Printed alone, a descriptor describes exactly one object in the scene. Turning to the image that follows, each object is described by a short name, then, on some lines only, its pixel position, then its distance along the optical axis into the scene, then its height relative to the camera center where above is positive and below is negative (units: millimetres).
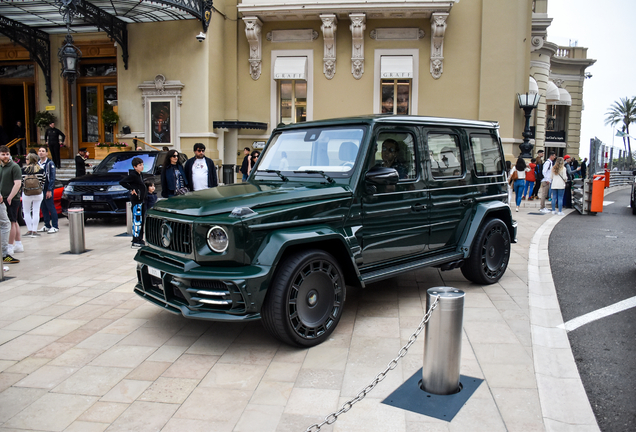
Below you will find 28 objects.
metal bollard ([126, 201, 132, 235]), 10570 -1353
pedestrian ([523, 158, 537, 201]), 18219 -619
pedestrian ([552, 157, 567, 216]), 15211 -794
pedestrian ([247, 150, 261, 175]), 13738 -140
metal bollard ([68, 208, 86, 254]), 8695 -1382
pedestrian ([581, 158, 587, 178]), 25059 -680
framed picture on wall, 19781 +1173
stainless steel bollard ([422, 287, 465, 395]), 3428 -1290
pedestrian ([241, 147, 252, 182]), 14086 -345
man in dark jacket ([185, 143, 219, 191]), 9352 -348
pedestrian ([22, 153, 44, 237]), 9805 -807
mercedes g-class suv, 4059 -655
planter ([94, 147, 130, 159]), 18219 +46
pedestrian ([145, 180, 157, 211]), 9188 -851
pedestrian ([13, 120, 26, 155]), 20716 +606
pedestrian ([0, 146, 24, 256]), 7992 -488
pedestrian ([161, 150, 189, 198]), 9219 -459
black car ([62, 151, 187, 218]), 11609 -1005
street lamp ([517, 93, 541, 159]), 19672 +1821
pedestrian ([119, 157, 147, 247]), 8859 -783
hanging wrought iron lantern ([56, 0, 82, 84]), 14297 +2624
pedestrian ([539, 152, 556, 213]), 16062 -837
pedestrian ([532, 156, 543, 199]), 19594 -585
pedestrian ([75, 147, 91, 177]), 15977 -411
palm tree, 65562 +5817
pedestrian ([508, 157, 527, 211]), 15906 -709
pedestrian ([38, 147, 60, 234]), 10609 -964
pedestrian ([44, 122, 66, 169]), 18359 +317
